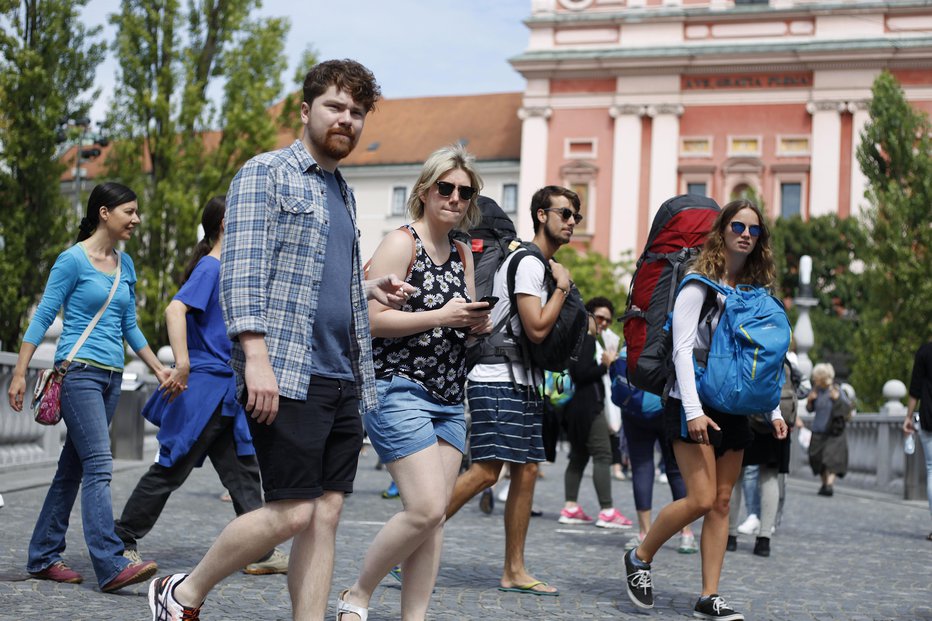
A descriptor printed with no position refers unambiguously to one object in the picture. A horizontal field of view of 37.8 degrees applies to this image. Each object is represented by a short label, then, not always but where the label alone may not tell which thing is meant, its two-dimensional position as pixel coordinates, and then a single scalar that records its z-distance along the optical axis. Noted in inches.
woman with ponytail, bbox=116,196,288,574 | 261.5
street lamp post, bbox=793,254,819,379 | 1041.5
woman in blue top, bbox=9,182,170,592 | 233.8
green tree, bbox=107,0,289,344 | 1067.9
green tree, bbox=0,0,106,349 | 969.5
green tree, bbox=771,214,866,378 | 2137.1
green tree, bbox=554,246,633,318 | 2108.8
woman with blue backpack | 229.8
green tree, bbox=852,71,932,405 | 1255.5
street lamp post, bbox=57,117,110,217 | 1023.6
